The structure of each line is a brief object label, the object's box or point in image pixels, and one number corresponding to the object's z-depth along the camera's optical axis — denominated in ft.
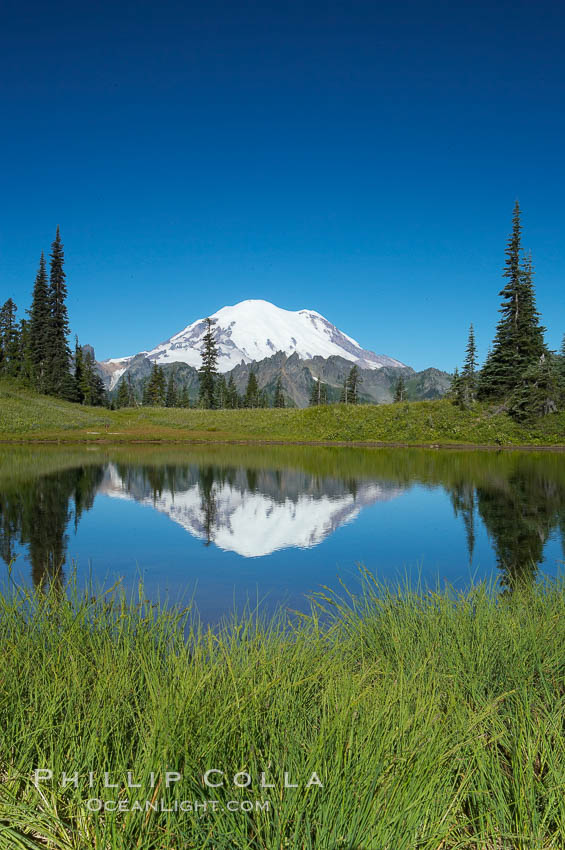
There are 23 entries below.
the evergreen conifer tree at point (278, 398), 445.21
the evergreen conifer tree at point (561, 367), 176.67
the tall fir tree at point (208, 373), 294.05
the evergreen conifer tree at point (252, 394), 404.77
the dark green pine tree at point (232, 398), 434.30
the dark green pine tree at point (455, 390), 178.66
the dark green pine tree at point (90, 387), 276.41
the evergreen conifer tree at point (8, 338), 246.68
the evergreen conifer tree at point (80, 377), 271.49
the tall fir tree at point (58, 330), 230.48
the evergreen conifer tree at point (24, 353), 234.44
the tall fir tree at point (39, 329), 233.55
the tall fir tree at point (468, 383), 172.96
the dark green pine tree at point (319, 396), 393.99
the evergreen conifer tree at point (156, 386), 353.61
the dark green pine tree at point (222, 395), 428.48
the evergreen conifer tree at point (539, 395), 152.56
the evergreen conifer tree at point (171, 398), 419.50
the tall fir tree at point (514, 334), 169.17
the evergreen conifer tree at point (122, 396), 396.98
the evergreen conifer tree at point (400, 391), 420.36
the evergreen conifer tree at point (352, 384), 406.21
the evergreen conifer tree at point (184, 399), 406.21
